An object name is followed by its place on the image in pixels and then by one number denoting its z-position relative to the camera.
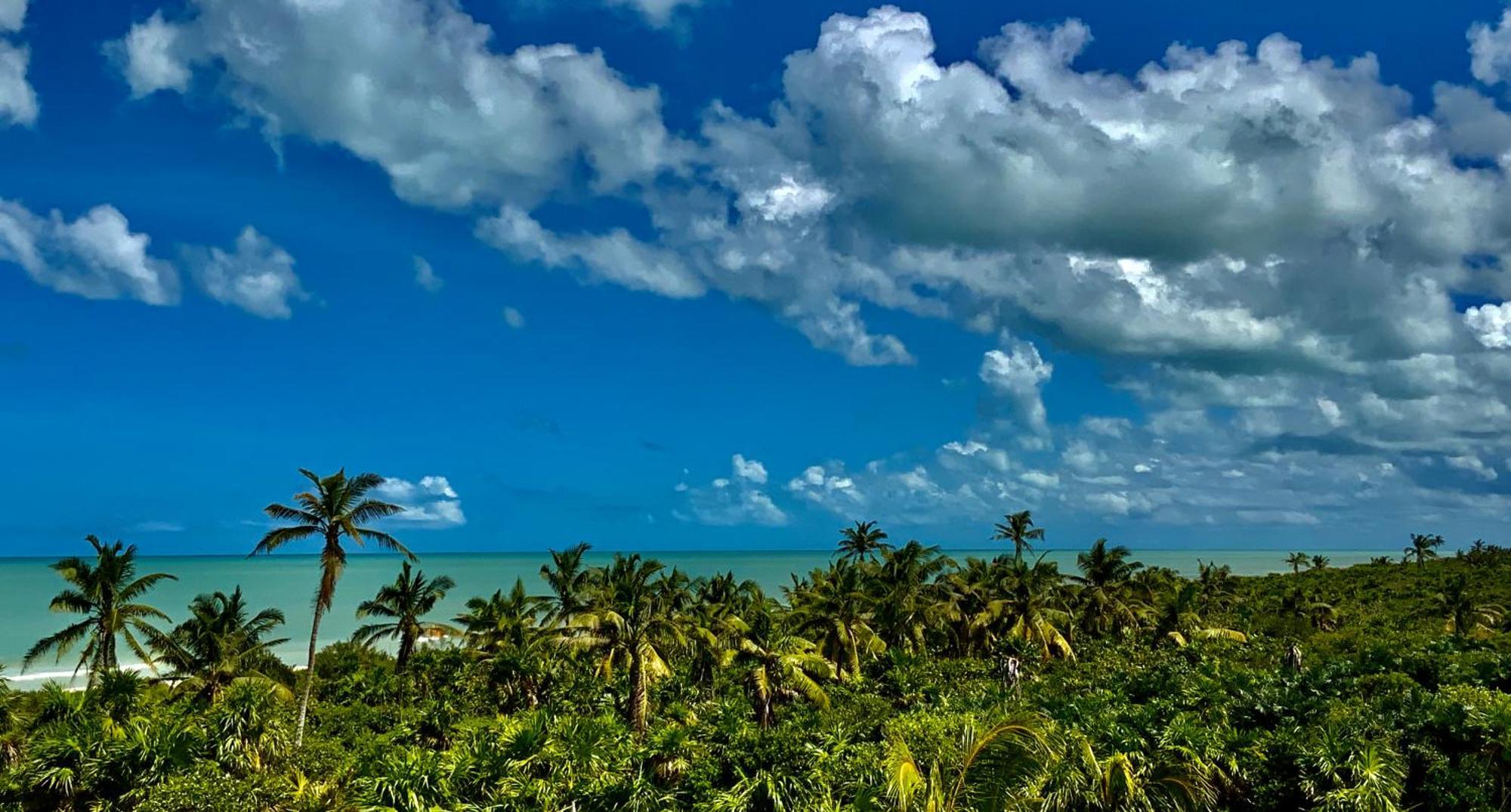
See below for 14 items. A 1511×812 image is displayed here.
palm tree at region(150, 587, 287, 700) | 53.06
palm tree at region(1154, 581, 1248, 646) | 64.62
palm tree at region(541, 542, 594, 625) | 62.56
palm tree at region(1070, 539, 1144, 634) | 69.06
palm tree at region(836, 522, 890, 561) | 95.69
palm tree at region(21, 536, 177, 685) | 46.88
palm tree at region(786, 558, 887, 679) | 58.12
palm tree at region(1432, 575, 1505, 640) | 71.81
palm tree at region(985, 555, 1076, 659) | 62.09
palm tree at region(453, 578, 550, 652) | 59.41
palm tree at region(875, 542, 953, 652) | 66.12
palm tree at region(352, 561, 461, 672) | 62.19
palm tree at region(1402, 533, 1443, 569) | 139.88
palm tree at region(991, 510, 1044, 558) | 88.69
